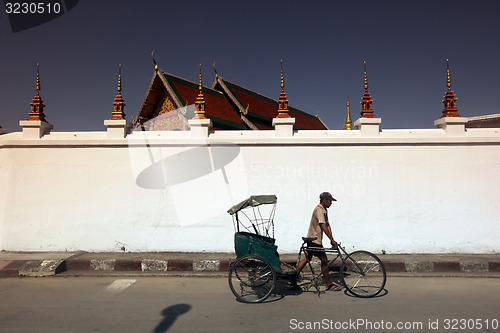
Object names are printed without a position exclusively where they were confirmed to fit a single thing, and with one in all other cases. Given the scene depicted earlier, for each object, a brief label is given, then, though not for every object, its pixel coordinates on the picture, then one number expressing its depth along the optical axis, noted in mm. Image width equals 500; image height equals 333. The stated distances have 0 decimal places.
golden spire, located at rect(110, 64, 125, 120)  6402
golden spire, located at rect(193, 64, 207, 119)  6397
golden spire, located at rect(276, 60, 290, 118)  6328
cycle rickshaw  4051
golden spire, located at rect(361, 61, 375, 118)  6234
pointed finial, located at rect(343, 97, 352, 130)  15569
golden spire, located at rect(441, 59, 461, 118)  6160
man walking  4254
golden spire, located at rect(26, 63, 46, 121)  6406
